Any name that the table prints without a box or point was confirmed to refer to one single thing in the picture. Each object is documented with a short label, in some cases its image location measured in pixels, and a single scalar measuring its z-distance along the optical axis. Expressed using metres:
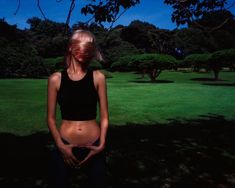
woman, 1.76
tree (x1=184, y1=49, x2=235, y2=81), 22.30
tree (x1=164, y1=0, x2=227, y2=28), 5.01
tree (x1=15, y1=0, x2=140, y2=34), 4.77
